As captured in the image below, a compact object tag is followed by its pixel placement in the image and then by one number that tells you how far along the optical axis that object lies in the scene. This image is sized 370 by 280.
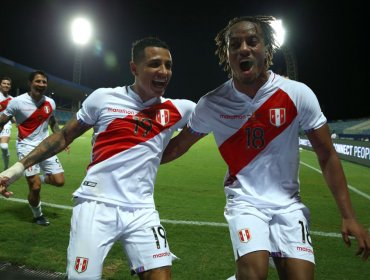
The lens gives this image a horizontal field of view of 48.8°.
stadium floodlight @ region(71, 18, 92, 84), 38.84
